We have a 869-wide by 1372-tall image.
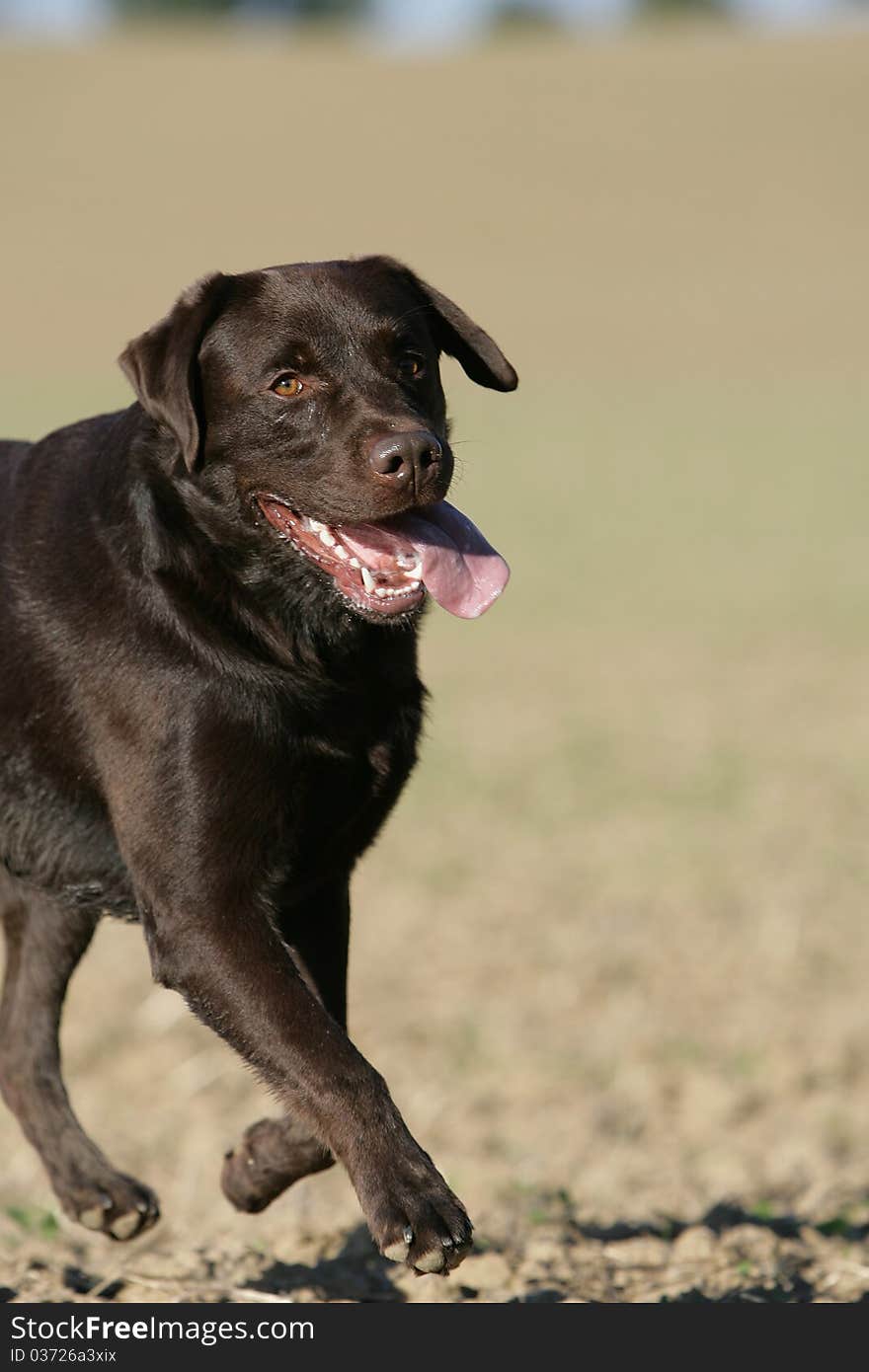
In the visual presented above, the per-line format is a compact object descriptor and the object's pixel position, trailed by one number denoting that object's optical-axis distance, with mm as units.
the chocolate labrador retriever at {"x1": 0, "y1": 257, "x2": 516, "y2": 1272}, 8516
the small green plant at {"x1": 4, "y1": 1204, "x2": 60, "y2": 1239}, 11750
